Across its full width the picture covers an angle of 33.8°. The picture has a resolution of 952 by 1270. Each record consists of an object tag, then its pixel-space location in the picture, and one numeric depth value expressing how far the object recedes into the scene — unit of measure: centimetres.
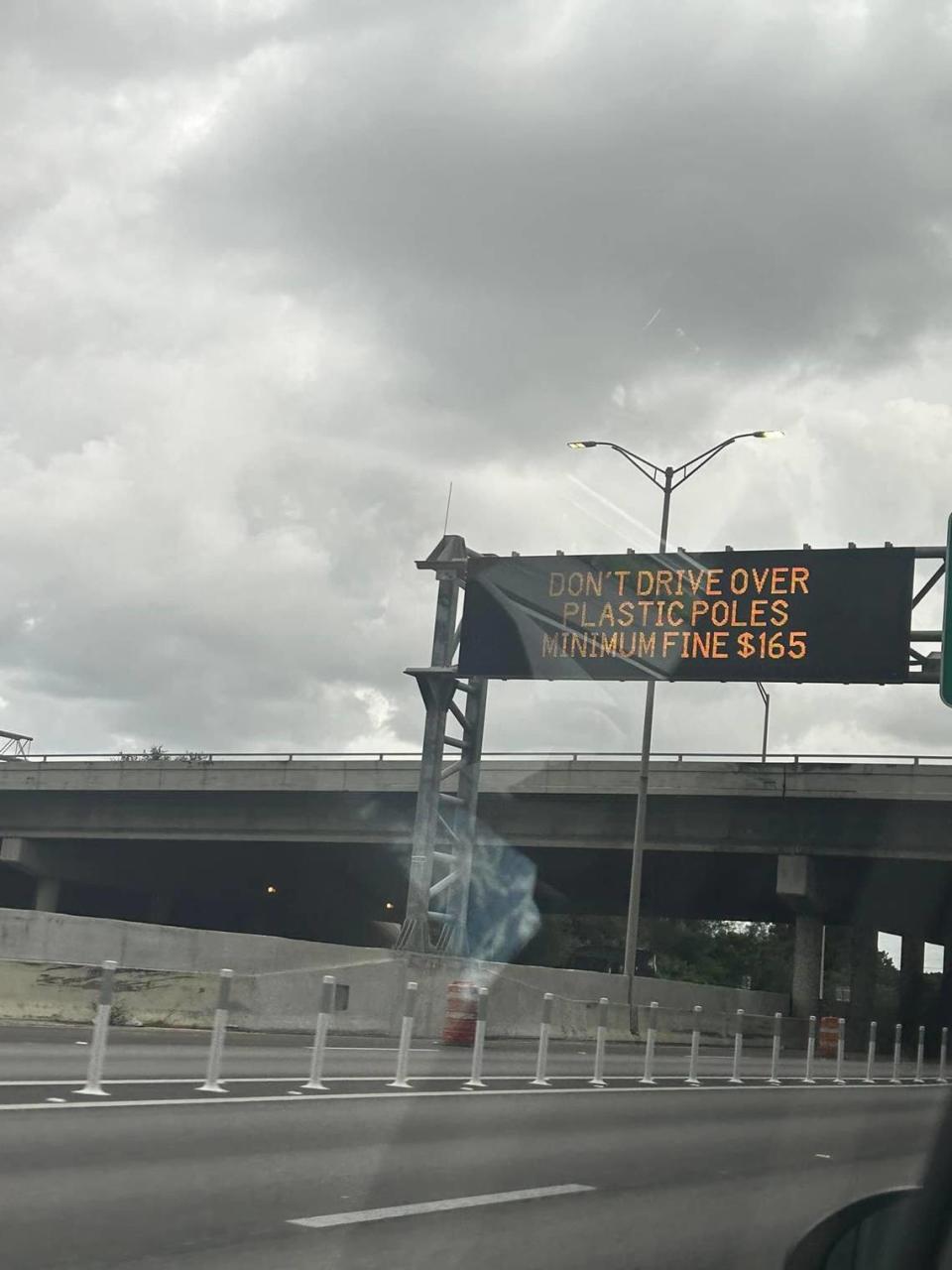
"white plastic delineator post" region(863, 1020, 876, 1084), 2496
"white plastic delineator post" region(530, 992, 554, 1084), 1755
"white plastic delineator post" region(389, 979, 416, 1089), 1516
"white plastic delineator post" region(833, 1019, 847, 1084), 2375
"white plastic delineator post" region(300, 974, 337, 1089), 1411
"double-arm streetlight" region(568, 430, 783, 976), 3025
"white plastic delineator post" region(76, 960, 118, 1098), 1182
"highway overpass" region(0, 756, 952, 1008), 4366
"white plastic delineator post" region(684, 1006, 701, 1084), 1994
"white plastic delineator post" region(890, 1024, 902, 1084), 2640
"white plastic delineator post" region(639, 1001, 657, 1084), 1977
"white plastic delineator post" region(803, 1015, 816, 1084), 2335
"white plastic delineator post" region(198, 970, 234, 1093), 1297
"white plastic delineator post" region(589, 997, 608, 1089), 1862
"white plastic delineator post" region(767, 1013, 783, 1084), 2284
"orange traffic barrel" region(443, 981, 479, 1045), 2428
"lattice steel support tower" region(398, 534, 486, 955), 3106
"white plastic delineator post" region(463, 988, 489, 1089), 1605
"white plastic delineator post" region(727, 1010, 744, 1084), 2166
